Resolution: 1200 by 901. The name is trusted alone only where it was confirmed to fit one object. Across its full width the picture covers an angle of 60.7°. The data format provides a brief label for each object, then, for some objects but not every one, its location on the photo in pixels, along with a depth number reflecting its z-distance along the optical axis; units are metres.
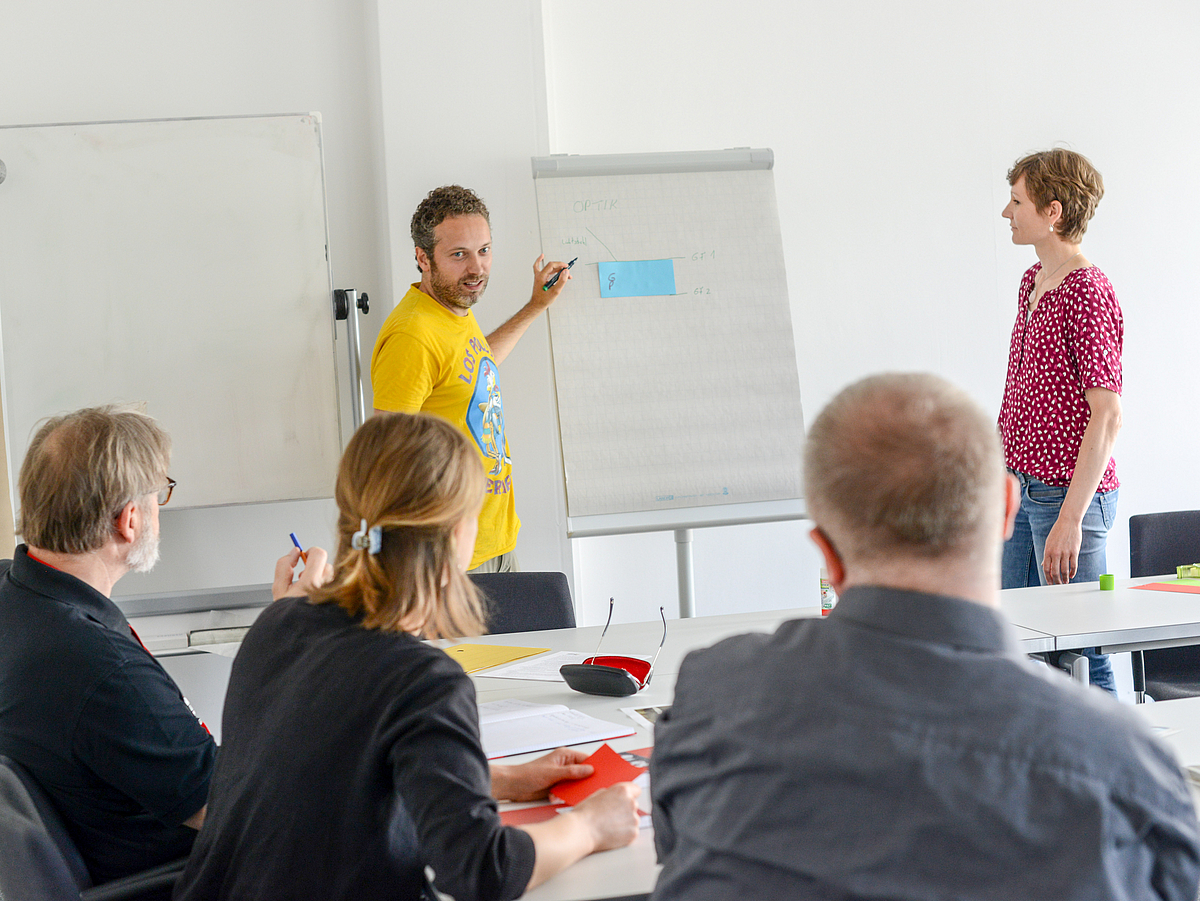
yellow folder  2.02
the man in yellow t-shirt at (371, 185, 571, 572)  2.76
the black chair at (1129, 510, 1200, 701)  2.89
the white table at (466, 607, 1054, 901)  1.12
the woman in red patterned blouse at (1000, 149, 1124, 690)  2.69
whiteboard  3.11
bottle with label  2.58
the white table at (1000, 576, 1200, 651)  2.00
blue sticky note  3.27
